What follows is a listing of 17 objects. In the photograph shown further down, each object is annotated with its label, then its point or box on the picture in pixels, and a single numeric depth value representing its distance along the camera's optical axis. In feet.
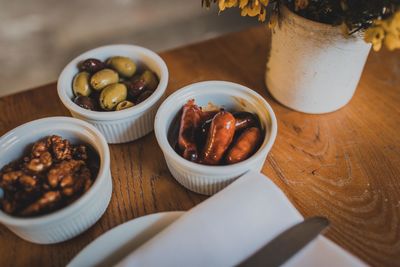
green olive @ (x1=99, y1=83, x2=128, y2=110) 1.88
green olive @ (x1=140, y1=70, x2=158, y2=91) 2.01
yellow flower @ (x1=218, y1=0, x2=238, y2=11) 1.61
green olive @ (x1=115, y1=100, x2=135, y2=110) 1.88
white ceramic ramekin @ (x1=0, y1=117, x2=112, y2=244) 1.43
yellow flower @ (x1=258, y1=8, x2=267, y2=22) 1.69
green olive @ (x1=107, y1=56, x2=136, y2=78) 2.06
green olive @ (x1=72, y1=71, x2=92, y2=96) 1.96
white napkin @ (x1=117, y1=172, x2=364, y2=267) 1.37
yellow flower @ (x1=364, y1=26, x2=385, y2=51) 1.40
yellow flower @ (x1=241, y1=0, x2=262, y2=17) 1.63
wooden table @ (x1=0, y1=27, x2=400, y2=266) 1.61
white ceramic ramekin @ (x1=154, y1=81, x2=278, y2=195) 1.59
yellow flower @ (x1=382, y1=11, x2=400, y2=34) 1.34
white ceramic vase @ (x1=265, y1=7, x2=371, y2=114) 1.78
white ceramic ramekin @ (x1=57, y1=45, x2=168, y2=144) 1.83
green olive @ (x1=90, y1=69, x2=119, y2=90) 1.95
